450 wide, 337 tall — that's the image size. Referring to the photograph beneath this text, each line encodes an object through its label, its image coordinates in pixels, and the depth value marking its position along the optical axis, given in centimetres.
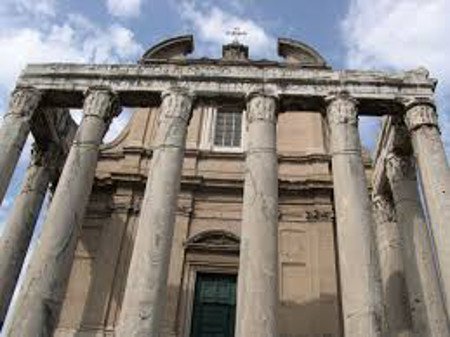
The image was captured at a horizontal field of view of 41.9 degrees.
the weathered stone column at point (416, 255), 1432
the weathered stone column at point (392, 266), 1570
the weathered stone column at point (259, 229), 1170
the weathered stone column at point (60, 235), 1194
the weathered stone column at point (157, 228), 1175
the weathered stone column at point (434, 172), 1272
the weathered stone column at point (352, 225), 1170
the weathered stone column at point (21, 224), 1507
